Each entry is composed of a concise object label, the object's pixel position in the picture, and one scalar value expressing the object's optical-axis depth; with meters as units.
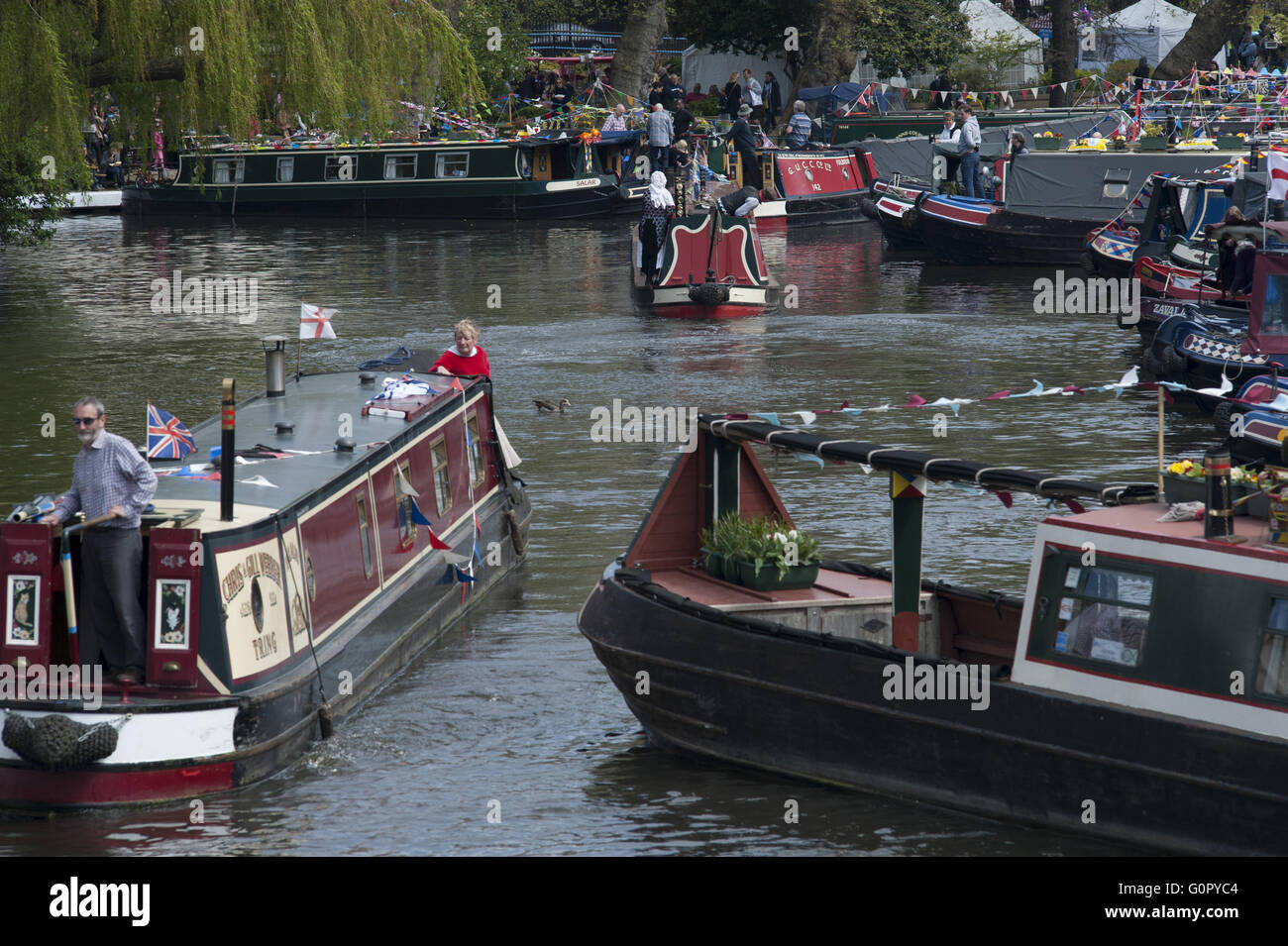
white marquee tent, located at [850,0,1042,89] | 53.09
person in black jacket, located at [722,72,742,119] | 46.78
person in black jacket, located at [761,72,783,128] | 49.00
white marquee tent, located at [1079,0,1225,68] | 53.50
